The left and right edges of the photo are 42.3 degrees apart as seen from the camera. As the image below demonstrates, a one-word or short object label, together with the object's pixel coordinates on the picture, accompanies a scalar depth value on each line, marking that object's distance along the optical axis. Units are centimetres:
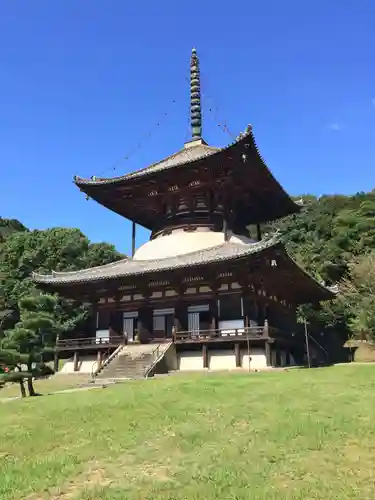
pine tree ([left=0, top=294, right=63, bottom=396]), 2044
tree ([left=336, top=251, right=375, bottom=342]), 3534
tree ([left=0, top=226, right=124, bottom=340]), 5338
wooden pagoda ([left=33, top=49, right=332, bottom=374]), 2711
